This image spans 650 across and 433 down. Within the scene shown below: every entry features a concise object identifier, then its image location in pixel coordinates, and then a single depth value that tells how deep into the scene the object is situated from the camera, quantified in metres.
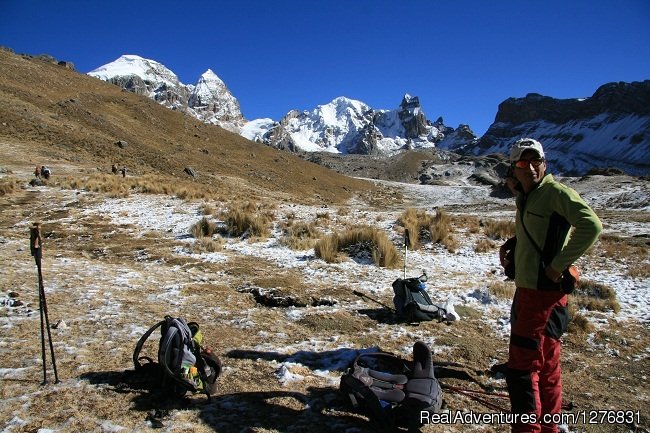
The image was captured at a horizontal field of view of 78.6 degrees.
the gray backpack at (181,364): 3.82
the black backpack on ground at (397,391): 3.53
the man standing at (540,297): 3.17
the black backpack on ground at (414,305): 6.11
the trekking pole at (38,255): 3.90
